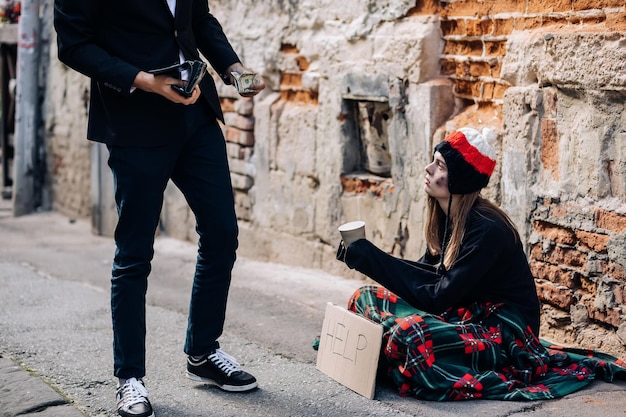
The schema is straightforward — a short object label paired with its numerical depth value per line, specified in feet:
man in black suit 10.08
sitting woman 10.88
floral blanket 10.84
